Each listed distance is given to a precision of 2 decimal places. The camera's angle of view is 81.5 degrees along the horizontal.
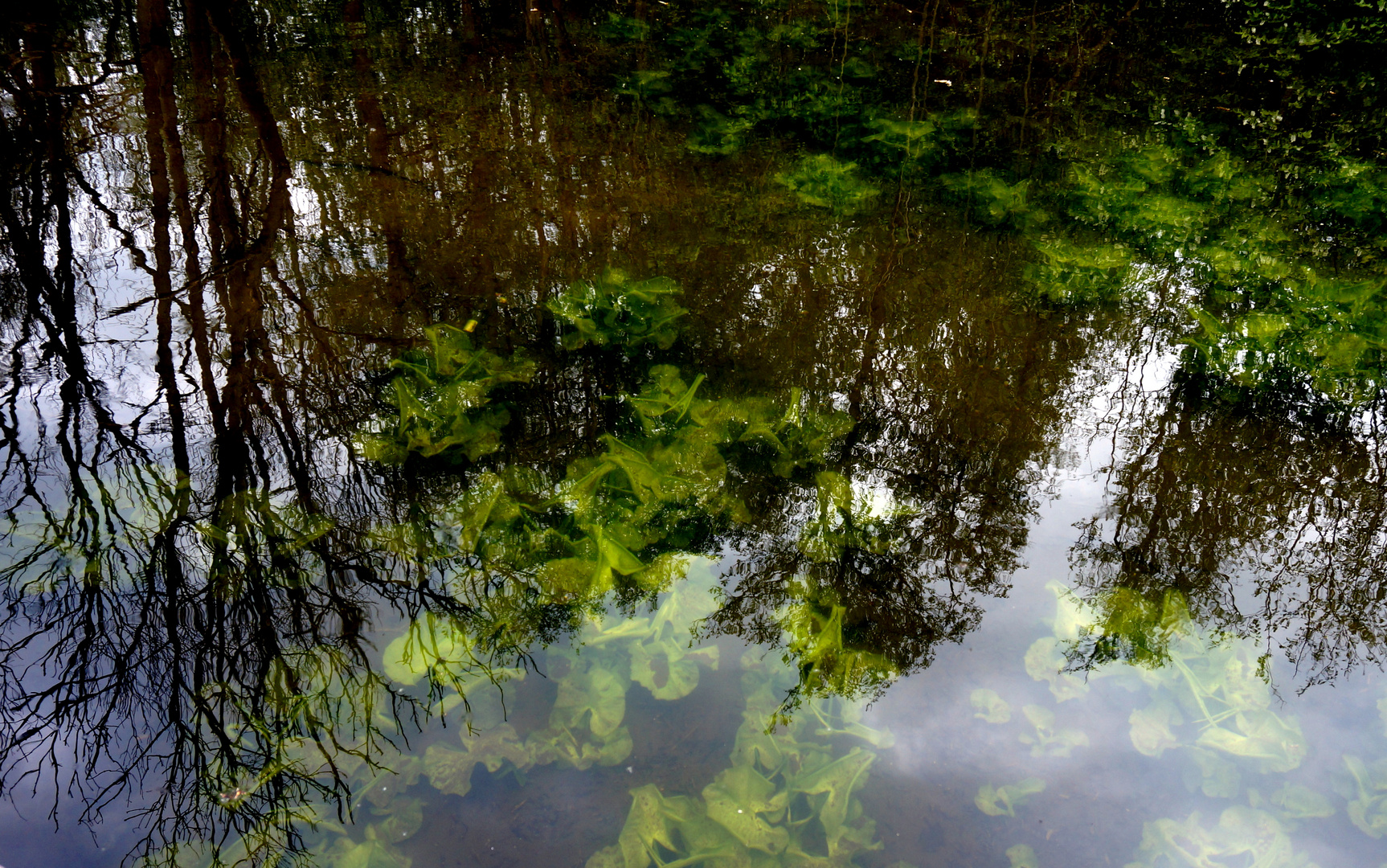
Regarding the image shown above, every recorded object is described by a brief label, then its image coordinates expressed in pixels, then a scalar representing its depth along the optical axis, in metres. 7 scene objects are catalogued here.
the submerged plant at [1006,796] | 1.65
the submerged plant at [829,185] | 3.52
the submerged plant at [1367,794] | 1.64
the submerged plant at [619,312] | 2.77
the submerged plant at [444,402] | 2.34
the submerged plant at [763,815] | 1.57
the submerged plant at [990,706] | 1.81
